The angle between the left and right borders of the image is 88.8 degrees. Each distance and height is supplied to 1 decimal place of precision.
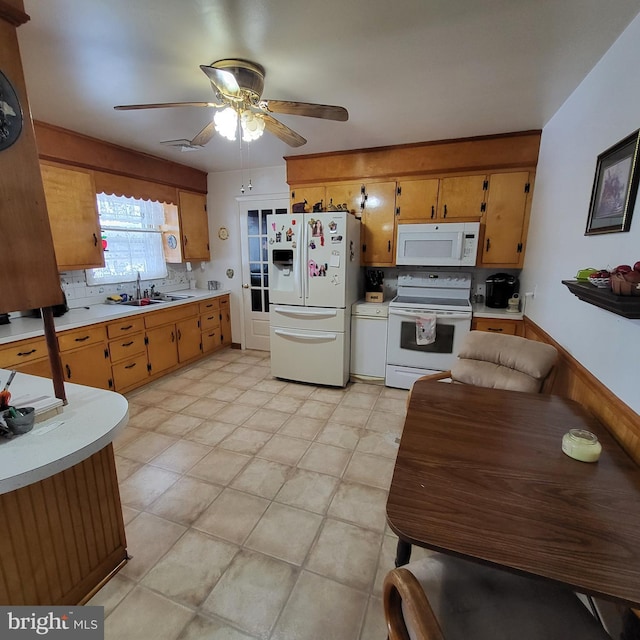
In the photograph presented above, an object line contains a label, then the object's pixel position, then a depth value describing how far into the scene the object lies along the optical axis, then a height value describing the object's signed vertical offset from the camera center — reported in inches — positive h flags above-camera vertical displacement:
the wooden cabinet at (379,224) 136.6 +12.0
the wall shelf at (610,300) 41.2 -6.3
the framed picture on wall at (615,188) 53.3 +11.4
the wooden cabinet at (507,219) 120.6 +12.9
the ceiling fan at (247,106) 69.2 +31.7
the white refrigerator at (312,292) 125.3 -15.5
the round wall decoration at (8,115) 38.0 +16.0
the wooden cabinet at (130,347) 97.3 -34.8
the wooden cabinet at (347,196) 139.8 +24.3
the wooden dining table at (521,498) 29.0 -26.6
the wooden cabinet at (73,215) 109.8 +12.9
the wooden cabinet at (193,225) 164.1 +14.0
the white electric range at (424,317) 122.0 -26.5
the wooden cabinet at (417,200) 130.5 +21.1
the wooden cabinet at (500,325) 118.3 -26.0
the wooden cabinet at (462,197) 125.2 +21.5
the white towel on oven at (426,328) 121.9 -27.7
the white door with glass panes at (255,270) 171.6 -9.2
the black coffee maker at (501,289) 128.3 -13.8
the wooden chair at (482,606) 31.6 -36.3
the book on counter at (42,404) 46.3 -21.9
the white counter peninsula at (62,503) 39.9 -35.5
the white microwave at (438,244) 124.3 +3.4
